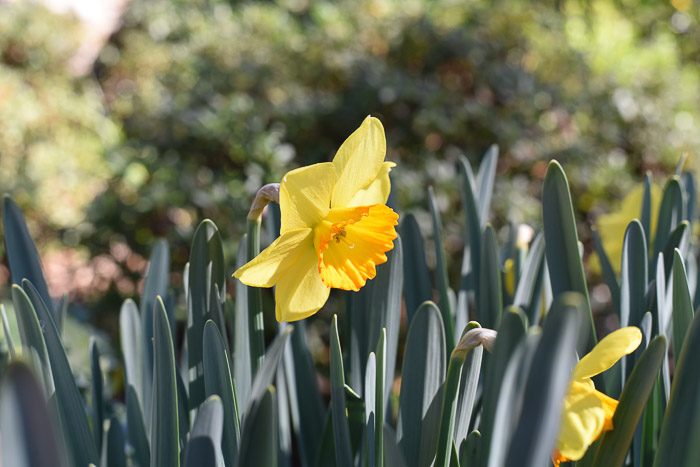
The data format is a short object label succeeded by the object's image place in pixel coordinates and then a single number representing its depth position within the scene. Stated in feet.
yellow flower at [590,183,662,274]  3.44
